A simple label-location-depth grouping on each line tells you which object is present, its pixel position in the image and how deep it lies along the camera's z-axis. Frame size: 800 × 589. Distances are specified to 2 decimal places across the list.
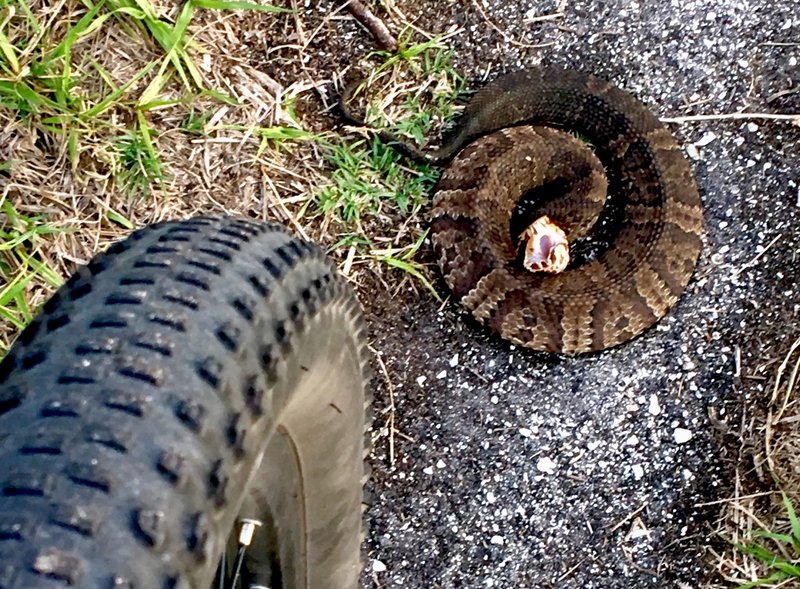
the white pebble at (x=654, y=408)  2.64
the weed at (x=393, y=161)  2.69
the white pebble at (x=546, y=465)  2.59
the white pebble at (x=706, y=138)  2.87
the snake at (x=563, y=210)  2.67
